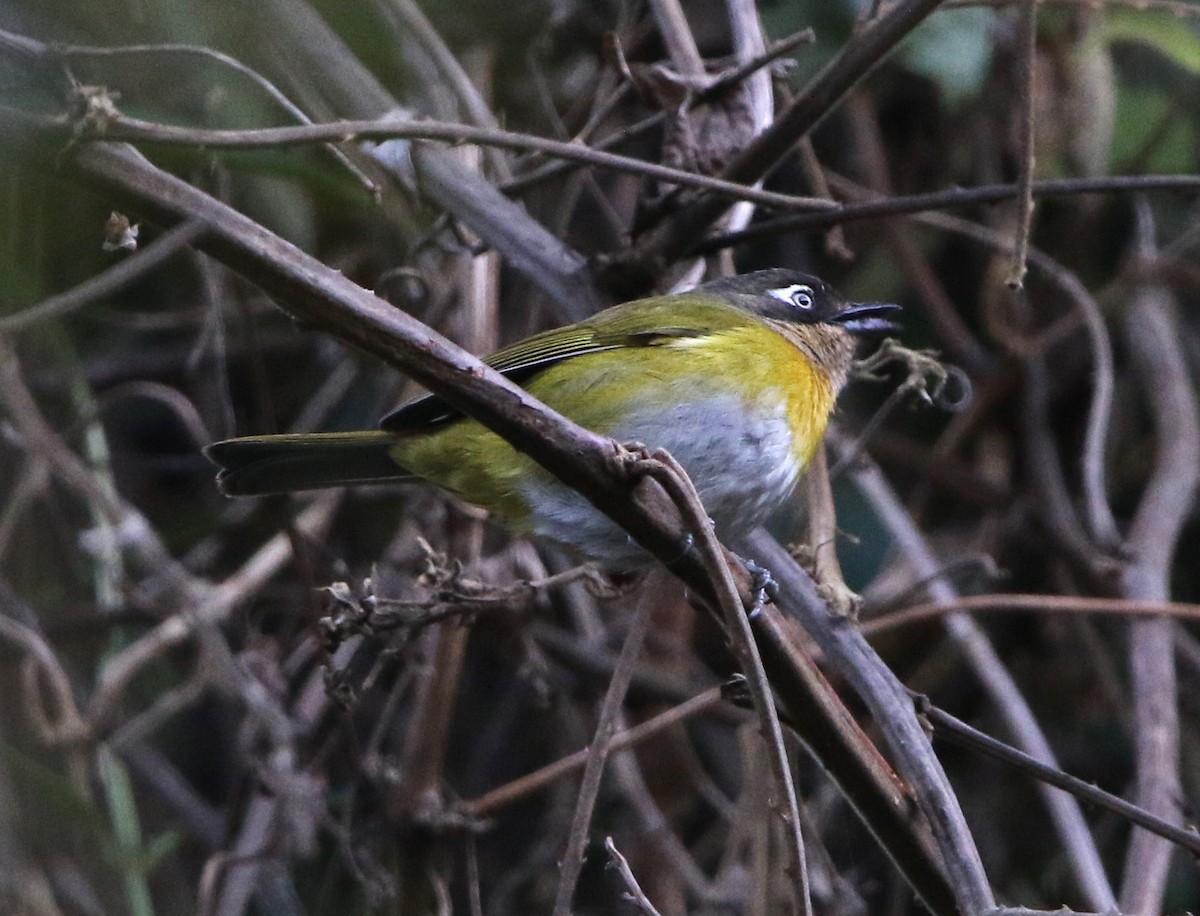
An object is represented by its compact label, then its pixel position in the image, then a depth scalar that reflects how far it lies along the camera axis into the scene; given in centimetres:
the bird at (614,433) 568
